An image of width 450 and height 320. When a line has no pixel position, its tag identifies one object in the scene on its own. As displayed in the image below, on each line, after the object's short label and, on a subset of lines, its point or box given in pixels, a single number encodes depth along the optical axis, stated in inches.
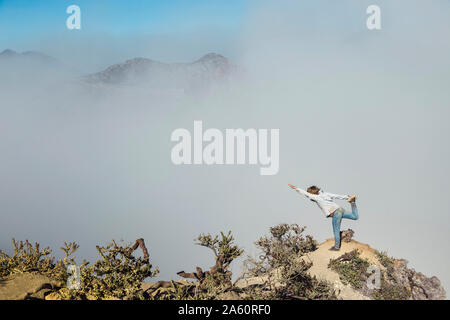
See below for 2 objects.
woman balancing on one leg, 448.8
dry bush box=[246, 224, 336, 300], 354.3
